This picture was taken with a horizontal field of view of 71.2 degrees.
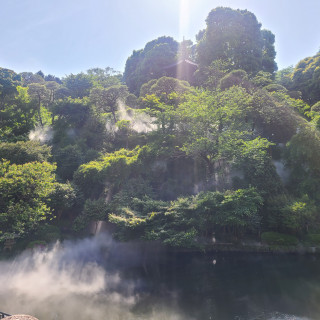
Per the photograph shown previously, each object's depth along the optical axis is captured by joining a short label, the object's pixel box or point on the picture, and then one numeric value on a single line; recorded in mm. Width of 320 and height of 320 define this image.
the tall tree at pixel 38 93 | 30236
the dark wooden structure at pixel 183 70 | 41750
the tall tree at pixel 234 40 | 34625
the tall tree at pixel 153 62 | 43188
